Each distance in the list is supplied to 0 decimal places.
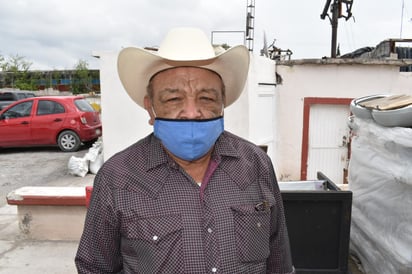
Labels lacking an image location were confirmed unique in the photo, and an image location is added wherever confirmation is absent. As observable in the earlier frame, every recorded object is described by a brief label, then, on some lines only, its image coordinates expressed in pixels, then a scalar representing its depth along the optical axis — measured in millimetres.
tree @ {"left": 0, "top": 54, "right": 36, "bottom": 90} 31844
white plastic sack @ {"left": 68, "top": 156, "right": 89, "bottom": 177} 7211
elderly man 1291
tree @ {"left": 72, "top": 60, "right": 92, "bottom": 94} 34938
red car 9602
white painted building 7345
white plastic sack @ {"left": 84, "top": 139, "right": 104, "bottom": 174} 7461
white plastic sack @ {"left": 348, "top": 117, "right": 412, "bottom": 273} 2094
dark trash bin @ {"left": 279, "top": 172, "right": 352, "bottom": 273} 2430
